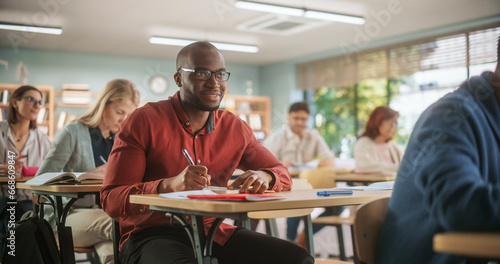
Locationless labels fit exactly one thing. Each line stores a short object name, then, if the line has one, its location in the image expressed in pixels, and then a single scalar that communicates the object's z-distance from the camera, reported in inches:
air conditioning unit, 275.0
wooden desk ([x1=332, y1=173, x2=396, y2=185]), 146.3
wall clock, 396.5
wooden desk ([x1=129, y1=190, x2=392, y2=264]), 51.2
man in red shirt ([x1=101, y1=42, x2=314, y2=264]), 66.6
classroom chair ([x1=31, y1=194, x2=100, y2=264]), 99.3
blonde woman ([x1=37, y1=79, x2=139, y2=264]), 105.7
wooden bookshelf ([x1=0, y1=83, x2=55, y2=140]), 341.4
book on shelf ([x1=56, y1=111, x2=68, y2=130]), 349.1
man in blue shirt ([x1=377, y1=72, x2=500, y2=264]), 37.0
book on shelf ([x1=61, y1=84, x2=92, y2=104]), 351.3
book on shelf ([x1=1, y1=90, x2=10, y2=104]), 298.5
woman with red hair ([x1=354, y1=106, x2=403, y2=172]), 192.5
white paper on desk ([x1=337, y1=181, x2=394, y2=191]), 81.3
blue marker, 67.4
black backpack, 85.7
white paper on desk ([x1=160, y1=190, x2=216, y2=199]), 58.5
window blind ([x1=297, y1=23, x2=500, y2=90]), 279.6
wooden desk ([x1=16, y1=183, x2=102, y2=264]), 88.4
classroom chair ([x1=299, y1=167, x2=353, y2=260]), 148.7
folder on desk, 54.0
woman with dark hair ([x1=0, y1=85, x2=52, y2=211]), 143.8
